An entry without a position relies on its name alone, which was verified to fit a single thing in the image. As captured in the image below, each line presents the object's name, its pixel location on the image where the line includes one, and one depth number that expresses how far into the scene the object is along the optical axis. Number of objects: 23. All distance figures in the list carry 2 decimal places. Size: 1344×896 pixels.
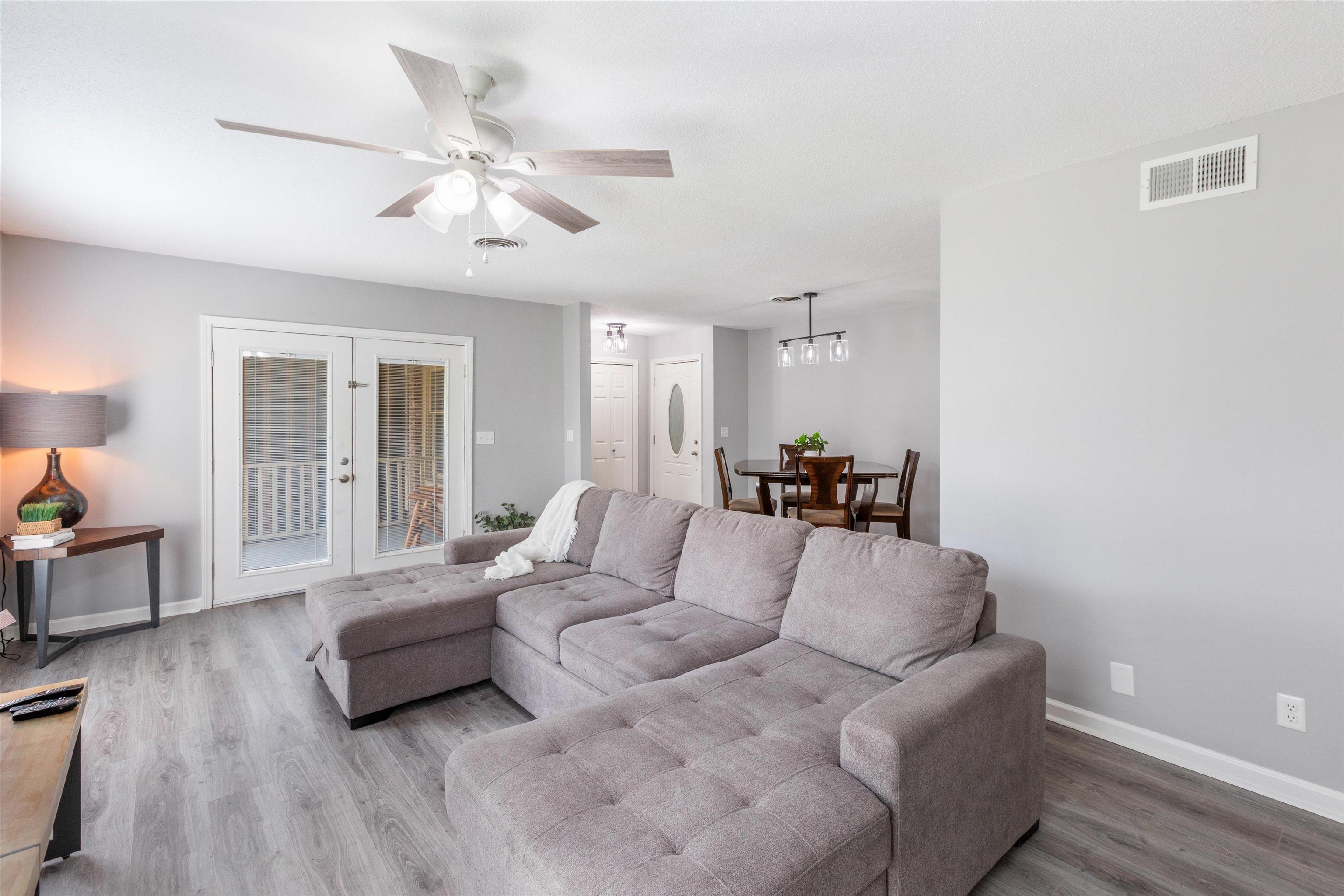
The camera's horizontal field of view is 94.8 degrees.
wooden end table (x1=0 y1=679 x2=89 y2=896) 1.15
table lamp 3.30
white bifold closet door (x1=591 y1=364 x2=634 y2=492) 7.79
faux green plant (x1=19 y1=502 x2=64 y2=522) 3.35
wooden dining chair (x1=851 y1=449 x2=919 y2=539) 4.79
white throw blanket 3.30
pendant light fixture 5.23
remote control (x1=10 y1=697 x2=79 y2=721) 1.69
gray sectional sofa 1.25
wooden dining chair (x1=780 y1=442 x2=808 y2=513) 4.78
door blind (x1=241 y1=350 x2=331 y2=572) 4.36
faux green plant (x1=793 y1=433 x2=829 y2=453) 5.10
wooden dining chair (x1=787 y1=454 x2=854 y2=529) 4.30
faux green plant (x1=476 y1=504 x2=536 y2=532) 5.38
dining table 4.62
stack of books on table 3.22
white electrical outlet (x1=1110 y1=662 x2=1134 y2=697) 2.48
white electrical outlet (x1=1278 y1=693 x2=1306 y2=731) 2.11
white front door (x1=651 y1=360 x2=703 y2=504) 7.49
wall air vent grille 2.19
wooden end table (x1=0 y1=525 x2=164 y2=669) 3.24
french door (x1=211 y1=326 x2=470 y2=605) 4.29
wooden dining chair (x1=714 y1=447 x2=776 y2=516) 5.37
